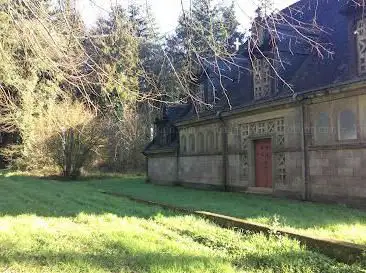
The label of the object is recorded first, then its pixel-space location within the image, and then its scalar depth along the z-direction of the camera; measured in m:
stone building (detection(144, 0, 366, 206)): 14.83
